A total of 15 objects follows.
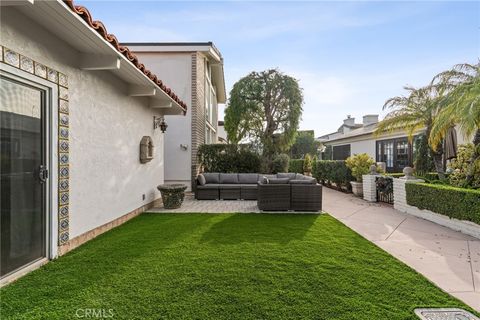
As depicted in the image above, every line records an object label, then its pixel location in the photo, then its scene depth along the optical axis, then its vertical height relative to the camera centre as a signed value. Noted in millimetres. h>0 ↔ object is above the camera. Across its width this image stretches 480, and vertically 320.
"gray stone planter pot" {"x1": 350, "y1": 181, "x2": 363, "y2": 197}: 10807 -1292
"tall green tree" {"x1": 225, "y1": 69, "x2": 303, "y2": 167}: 13398 +2996
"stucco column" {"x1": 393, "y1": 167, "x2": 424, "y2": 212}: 7805 -1034
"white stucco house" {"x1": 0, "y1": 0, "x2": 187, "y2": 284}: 3105 +586
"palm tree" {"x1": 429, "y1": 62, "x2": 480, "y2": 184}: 5676 +1435
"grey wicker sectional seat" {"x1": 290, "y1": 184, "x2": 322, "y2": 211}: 7617 -1176
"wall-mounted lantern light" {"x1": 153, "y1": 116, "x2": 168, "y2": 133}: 8422 +1411
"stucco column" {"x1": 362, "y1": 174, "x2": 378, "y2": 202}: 9547 -1128
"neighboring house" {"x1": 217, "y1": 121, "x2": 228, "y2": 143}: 30506 +3810
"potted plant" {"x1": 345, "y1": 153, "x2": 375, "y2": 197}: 10711 -368
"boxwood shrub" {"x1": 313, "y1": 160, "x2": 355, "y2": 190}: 12141 -709
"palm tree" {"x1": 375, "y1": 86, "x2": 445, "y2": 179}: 8368 +1840
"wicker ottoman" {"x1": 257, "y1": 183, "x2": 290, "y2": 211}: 7688 -1208
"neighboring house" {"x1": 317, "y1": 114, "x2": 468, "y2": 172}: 13938 +955
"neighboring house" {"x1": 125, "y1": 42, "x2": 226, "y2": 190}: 11547 +3557
